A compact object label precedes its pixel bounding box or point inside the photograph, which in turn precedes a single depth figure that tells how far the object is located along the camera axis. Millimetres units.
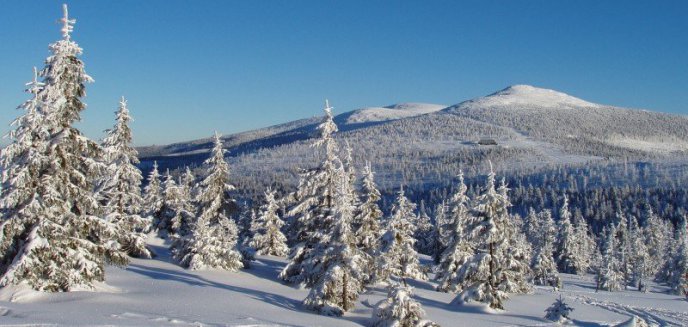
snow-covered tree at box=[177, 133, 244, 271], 33719
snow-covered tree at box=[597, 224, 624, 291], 71500
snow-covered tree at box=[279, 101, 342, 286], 30516
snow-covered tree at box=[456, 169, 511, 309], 34250
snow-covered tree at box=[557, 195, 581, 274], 86250
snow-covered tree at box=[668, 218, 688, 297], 72125
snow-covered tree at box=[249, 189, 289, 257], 48000
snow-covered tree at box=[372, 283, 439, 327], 23000
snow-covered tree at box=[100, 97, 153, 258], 32250
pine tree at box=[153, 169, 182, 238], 41938
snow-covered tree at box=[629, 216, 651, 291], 90250
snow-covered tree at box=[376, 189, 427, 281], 35500
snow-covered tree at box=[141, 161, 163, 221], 43406
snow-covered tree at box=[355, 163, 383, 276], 33781
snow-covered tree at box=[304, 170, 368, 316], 25781
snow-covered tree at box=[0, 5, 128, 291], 18969
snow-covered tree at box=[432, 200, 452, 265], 56244
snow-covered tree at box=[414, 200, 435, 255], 100438
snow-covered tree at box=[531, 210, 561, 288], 65494
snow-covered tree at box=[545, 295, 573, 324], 32094
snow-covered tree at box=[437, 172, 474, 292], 42188
